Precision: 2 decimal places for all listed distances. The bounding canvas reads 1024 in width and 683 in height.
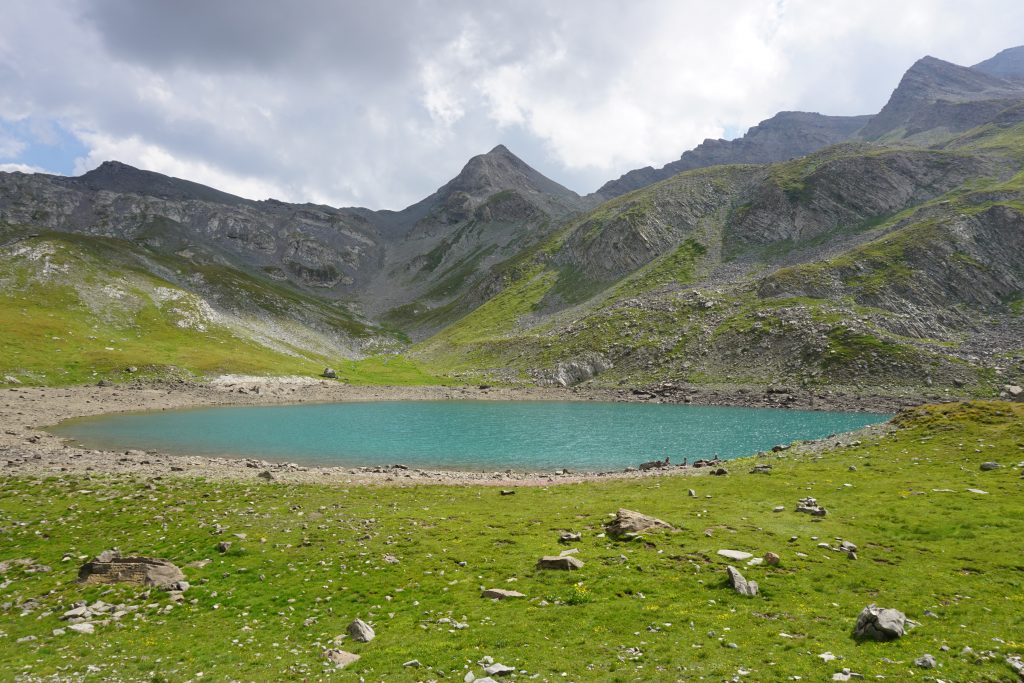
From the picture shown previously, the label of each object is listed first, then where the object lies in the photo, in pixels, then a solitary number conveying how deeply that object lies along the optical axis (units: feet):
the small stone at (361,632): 48.57
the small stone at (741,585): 53.98
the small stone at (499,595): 55.93
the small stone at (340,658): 44.39
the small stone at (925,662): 38.27
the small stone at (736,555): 62.75
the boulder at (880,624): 43.04
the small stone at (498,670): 41.27
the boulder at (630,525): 72.43
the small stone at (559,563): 62.28
